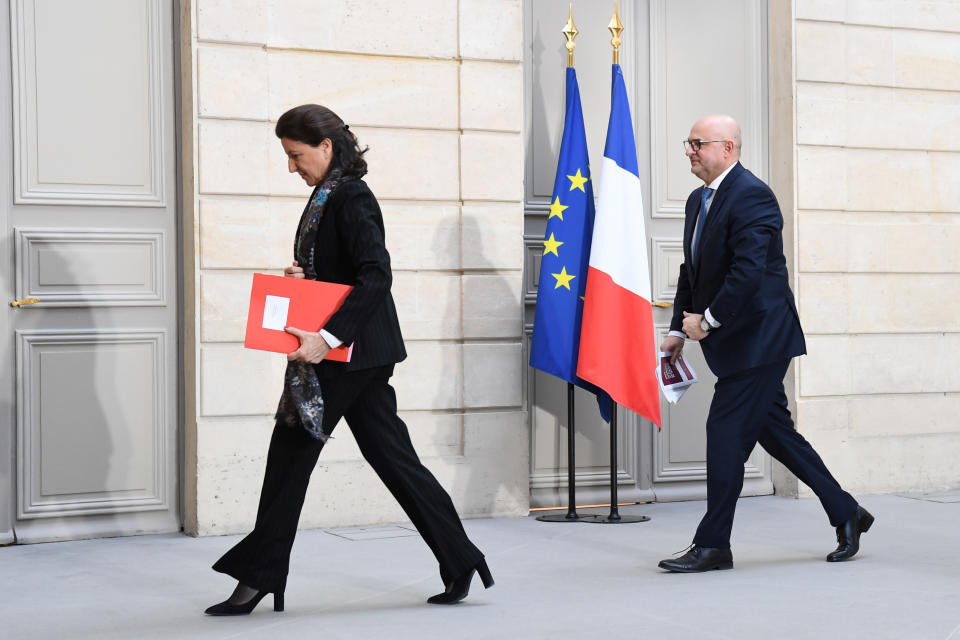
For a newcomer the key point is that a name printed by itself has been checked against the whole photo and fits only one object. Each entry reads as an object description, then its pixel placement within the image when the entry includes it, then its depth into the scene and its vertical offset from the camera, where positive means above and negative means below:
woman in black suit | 8.50 -0.37
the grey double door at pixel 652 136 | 14.72 +0.85
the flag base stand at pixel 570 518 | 13.64 -1.34
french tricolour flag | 13.35 -0.18
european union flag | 13.54 +0.08
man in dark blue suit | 10.48 -0.20
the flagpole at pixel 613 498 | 13.54 -1.22
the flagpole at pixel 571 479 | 13.66 -1.13
